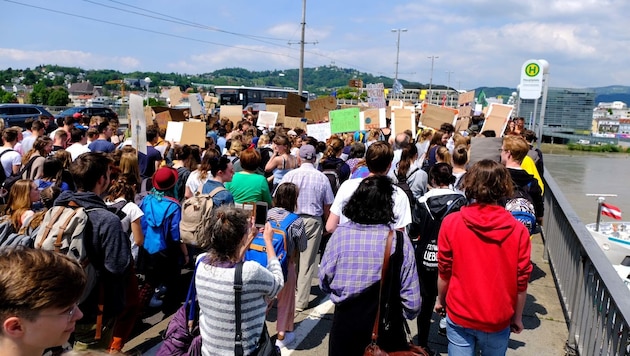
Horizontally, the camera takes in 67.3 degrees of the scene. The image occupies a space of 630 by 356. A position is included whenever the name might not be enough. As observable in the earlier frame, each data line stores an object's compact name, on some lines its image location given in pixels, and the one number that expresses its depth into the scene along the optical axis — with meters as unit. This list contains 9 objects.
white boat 7.56
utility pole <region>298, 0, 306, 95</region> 31.81
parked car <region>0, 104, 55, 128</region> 22.09
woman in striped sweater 2.63
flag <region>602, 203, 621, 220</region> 7.67
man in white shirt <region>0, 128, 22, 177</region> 6.66
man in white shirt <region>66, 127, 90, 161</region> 7.20
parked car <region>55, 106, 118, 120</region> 27.14
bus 45.47
